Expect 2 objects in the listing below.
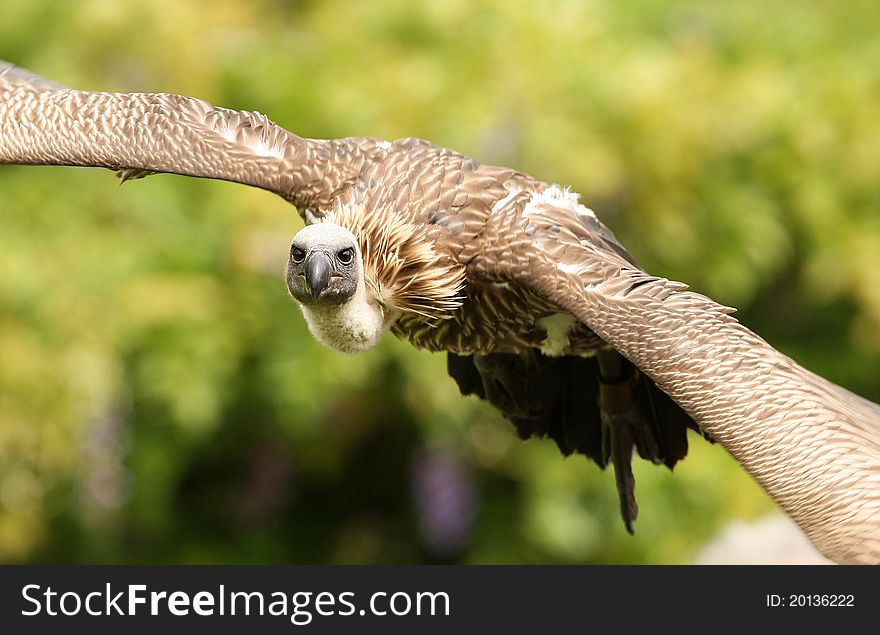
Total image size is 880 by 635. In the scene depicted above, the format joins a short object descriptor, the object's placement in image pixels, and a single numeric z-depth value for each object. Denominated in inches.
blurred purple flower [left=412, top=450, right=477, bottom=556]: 889.5
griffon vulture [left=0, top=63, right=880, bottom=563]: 412.8
